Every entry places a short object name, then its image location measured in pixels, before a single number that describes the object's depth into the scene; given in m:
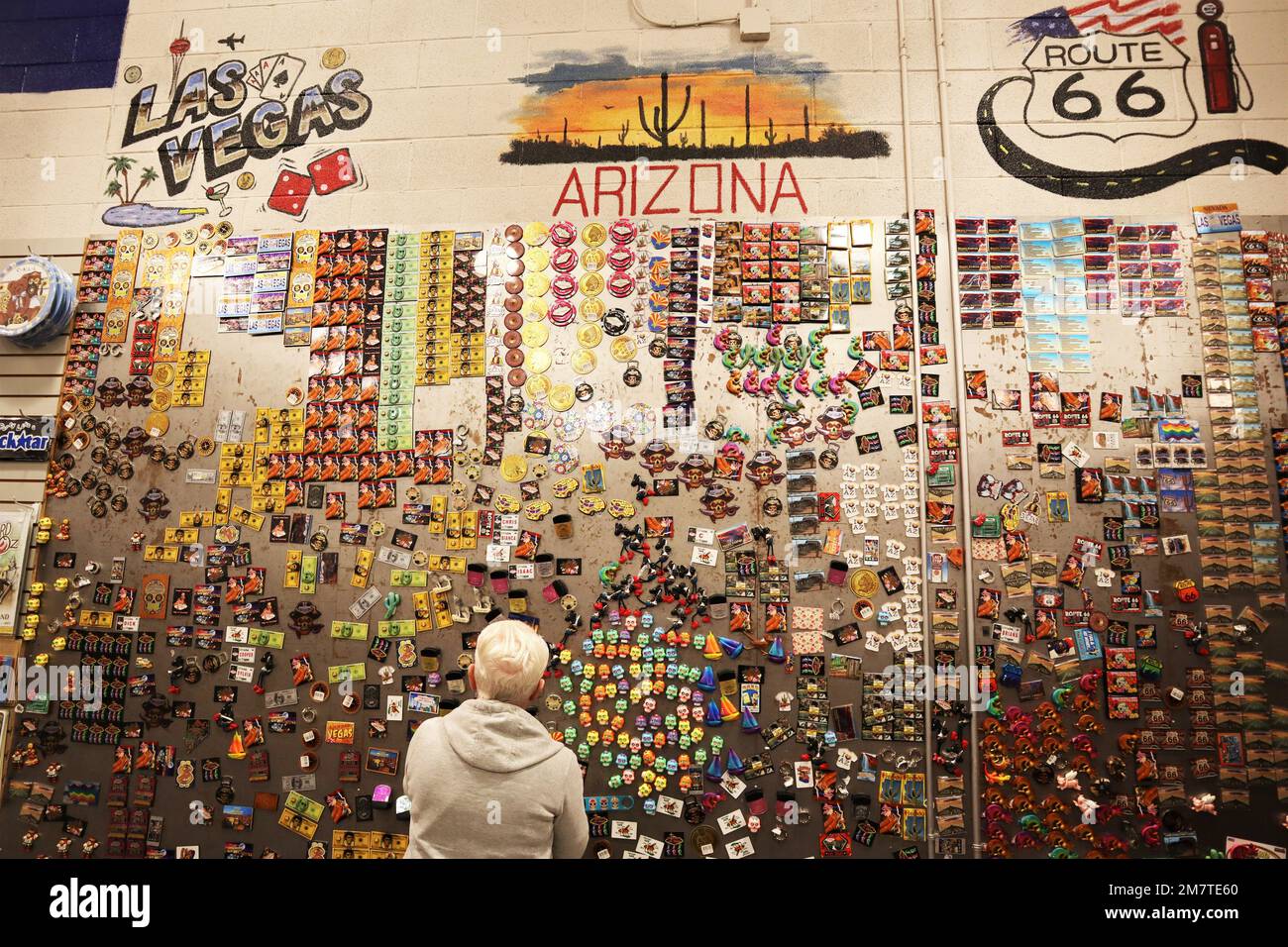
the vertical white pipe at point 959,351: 3.30
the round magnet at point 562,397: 3.66
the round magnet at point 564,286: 3.75
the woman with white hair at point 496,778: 1.97
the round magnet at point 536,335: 3.72
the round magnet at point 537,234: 3.80
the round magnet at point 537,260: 3.78
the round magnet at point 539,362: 3.70
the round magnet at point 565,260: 3.77
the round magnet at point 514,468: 3.63
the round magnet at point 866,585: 3.45
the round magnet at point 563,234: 3.79
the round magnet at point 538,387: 3.68
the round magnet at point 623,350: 3.68
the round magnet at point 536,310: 3.75
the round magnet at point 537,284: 3.76
